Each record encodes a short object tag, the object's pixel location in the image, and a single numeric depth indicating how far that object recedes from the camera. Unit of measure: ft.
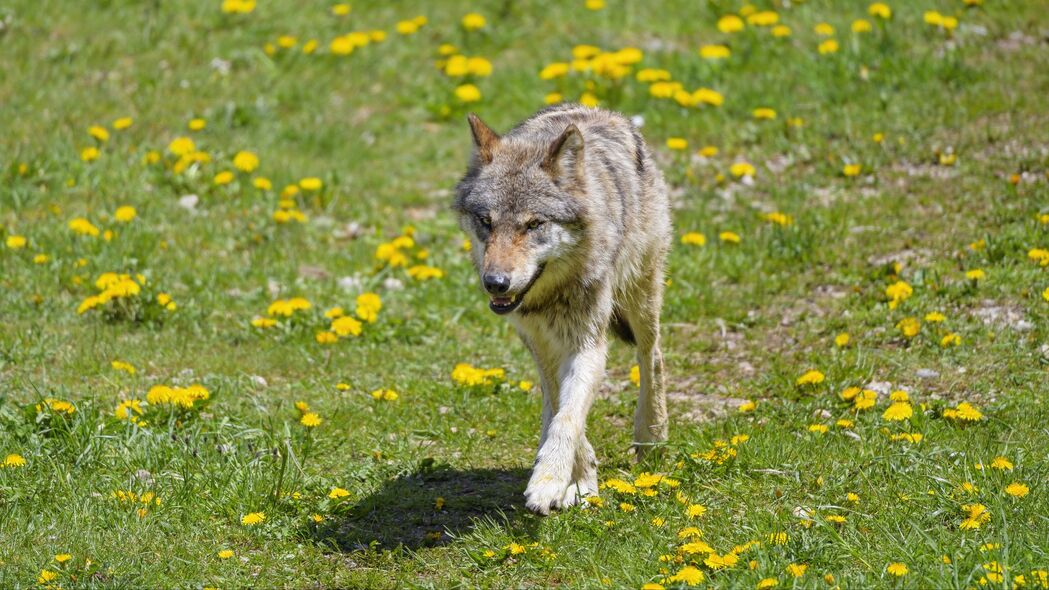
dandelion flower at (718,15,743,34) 73.87
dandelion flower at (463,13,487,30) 79.05
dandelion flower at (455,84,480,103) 72.64
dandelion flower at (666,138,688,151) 65.72
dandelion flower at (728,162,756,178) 63.00
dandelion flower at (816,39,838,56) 70.33
